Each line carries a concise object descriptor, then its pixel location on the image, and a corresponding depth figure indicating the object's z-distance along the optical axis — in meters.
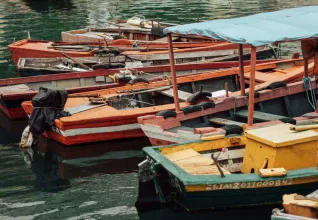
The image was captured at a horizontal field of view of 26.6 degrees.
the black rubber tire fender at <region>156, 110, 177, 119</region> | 14.52
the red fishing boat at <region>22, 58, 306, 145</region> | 16.03
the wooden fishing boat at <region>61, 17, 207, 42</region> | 26.98
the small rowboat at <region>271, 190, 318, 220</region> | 9.40
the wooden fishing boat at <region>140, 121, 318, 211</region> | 11.10
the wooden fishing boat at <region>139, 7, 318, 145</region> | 12.91
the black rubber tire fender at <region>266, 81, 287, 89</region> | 16.11
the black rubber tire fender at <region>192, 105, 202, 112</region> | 14.92
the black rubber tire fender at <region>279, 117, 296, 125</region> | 13.59
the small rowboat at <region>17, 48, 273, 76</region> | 21.44
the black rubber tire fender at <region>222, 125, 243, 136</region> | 12.91
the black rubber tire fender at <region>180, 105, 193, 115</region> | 14.82
